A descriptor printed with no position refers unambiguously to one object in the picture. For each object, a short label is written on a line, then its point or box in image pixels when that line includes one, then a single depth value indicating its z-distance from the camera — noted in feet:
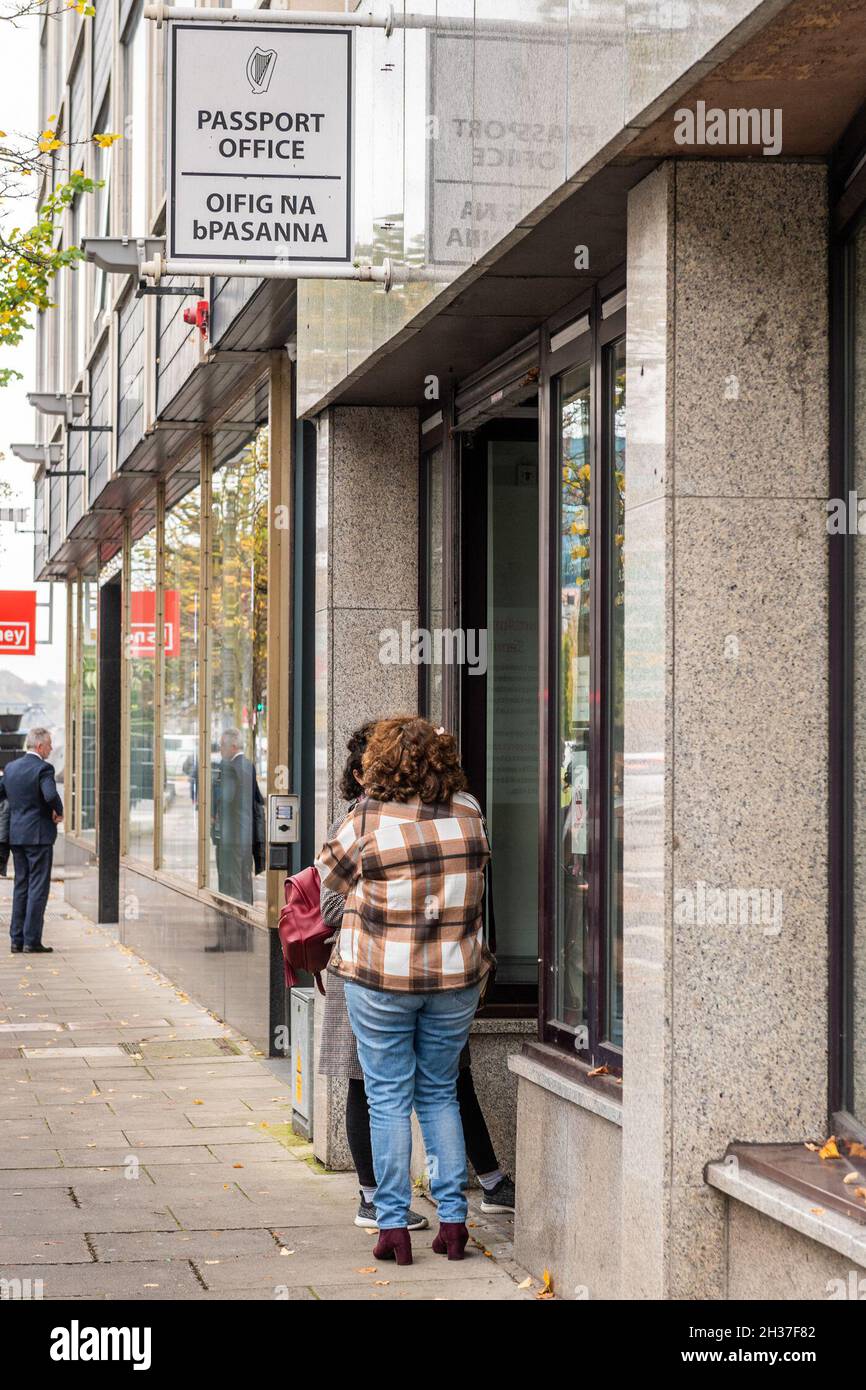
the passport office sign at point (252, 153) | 22.24
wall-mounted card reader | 33.94
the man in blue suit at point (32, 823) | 57.67
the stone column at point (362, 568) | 27.81
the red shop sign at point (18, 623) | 93.20
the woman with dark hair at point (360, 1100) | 23.13
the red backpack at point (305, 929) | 23.49
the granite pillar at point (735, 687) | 15.46
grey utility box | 28.32
